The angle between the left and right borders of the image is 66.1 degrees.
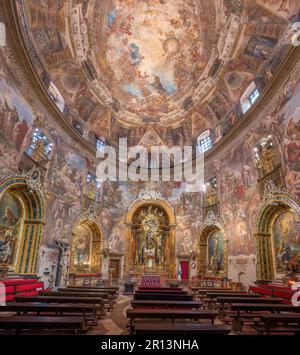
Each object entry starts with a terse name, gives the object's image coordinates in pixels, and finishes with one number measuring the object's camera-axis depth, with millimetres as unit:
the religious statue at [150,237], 23995
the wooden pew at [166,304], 6657
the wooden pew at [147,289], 10711
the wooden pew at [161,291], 9415
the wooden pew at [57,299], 6934
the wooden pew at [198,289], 12125
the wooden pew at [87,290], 9691
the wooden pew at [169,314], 5355
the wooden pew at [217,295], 9064
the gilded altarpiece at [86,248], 20297
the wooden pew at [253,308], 6246
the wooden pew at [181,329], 4160
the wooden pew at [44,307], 5474
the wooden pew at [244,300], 7512
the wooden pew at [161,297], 8375
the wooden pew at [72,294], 8305
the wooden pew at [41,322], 4367
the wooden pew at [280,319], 5164
